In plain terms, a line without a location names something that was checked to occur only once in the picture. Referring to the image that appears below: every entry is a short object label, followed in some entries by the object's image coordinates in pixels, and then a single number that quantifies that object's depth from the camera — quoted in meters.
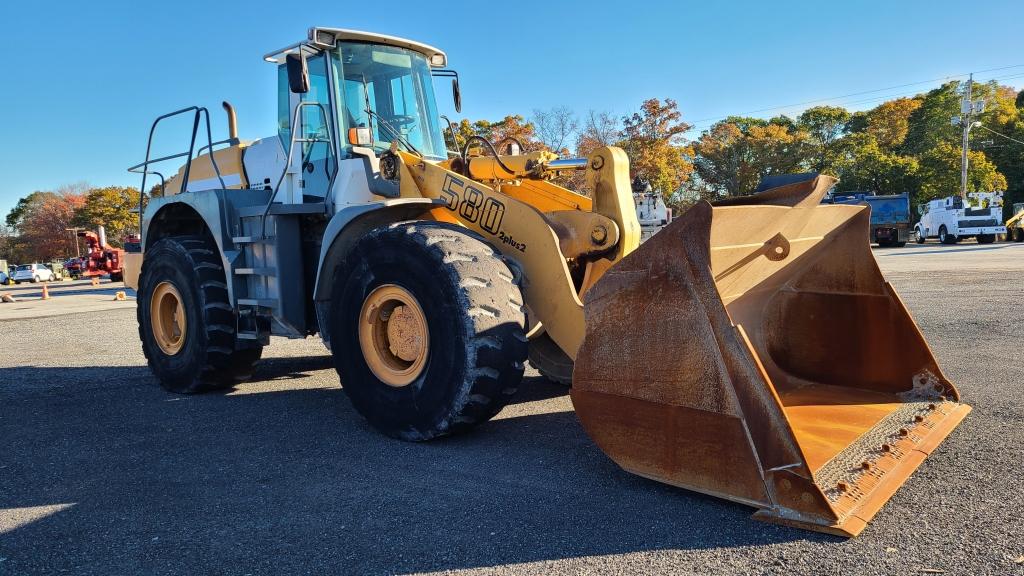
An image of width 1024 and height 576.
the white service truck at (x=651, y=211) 24.88
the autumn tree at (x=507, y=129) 33.41
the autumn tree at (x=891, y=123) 49.72
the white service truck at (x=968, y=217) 32.38
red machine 31.94
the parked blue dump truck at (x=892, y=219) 33.47
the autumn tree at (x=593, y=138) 35.91
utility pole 40.22
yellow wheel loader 3.25
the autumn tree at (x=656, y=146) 34.94
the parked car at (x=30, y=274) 46.04
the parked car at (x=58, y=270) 50.87
